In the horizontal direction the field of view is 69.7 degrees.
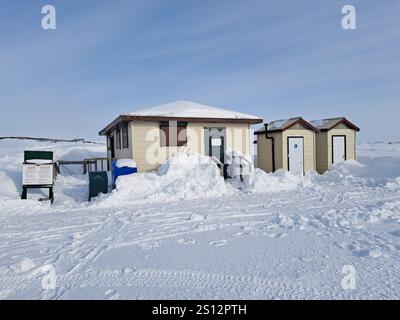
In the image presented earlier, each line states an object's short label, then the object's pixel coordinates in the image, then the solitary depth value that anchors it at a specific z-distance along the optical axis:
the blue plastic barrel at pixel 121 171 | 10.61
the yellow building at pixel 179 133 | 12.03
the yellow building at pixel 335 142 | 16.28
